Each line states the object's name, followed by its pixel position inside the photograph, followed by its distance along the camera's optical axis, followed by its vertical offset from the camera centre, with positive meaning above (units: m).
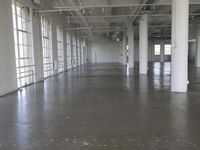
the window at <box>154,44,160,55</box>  27.84 +2.00
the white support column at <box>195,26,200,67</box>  15.27 +0.89
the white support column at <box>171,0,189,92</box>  5.87 +0.60
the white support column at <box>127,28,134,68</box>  15.54 +1.54
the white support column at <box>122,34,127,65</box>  20.65 +1.34
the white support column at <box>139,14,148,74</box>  11.06 +1.18
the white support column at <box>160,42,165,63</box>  26.09 +1.47
